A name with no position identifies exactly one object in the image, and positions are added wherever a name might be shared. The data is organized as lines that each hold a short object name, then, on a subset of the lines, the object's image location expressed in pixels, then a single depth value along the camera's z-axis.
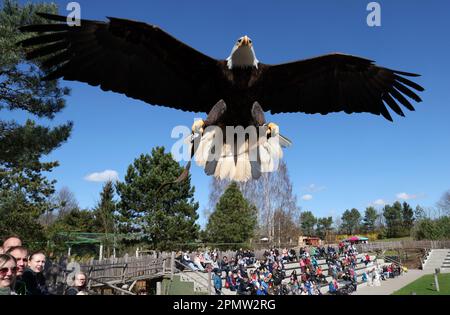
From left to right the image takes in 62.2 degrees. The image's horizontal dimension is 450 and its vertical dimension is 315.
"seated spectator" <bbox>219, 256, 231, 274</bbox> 11.49
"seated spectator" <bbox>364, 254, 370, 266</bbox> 20.30
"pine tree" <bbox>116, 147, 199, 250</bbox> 16.94
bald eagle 3.24
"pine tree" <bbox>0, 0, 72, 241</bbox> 6.61
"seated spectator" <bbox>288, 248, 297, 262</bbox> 15.81
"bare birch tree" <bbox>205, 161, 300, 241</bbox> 21.94
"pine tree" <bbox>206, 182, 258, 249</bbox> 21.73
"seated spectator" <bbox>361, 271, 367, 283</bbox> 16.09
